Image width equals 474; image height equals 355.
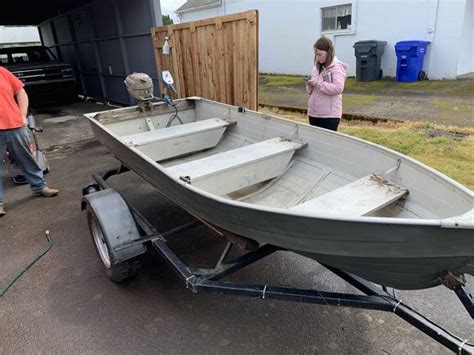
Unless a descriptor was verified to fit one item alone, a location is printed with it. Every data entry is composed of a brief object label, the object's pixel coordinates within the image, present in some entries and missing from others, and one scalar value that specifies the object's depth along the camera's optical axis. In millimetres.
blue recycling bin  11047
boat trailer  1887
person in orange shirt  4160
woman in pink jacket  3900
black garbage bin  11773
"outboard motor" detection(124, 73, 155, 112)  4488
